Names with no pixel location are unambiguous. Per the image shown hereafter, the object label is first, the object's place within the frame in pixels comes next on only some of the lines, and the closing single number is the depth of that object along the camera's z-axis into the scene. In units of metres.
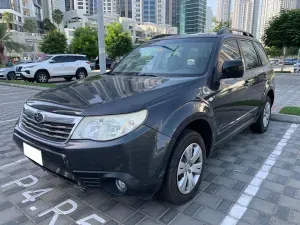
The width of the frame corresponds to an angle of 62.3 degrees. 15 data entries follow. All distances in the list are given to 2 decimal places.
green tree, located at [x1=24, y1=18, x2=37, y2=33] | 67.75
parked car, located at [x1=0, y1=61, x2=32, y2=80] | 17.91
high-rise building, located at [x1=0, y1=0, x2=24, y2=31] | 59.53
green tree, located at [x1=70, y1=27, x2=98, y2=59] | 38.88
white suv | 13.93
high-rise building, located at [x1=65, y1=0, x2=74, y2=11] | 122.39
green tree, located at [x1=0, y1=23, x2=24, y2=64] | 31.74
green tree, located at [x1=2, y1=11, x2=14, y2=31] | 51.91
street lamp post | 7.37
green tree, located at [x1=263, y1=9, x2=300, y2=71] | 16.86
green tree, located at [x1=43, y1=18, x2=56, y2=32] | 76.55
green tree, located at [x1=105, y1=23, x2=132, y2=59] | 35.75
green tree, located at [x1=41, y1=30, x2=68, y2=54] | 38.38
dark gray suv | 1.94
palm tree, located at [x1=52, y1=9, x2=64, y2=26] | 80.07
